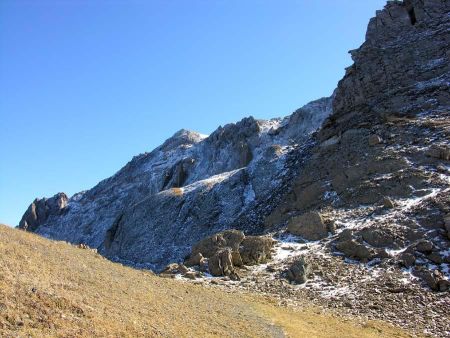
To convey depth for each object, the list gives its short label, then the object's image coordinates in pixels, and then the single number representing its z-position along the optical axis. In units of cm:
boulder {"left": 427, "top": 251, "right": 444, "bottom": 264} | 2567
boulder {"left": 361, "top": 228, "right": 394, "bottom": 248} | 2912
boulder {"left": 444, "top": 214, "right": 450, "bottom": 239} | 2746
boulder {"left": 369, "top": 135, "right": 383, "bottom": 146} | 4391
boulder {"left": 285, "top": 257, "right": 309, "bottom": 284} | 2680
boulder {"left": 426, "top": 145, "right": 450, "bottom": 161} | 3747
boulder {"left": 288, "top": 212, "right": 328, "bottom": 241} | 3338
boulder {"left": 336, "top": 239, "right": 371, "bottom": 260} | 2858
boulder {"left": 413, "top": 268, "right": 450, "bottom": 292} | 2317
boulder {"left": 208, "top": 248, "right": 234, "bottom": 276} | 2905
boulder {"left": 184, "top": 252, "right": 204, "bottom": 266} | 3087
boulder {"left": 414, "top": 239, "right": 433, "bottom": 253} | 2667
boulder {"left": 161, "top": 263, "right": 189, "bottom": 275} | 2912
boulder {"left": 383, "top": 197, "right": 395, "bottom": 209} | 3329
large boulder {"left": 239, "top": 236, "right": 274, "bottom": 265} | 3092
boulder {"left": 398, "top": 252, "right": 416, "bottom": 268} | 2614
